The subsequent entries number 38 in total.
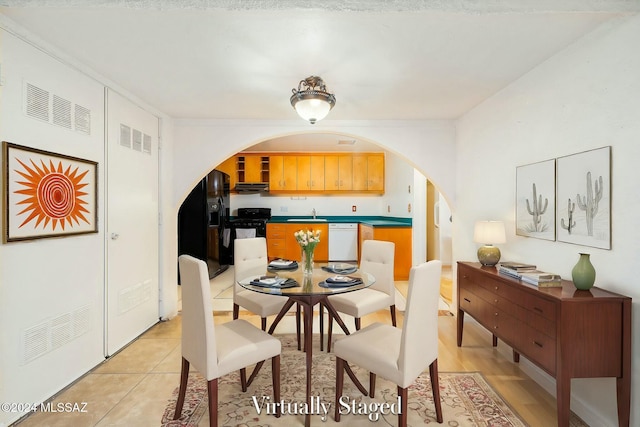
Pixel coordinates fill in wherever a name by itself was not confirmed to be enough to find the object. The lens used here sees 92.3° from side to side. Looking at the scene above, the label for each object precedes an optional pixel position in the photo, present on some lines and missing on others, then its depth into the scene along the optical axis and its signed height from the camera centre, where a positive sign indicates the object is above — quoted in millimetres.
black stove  6398 -294
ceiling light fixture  2266 +849
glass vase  2443 -386
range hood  6738 +592
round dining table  1967 -512
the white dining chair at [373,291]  2672 -744
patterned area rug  1910 -1284
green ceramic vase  1752 -342
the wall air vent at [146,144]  3259 +741
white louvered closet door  2752 -96
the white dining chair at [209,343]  1683 -782
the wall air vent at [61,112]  2168 +726
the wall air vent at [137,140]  3102 +742
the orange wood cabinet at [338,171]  6887 +950
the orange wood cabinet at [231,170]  6598 +940
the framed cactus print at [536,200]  2229 +112
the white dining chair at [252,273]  2672 -576
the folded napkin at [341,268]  2602 -481
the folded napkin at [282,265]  2763 -476
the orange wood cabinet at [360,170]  6879 +975
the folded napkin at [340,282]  2150 -491
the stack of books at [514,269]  2158 -397
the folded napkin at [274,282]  2149 -500
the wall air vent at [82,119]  2367 +730
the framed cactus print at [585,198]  1799 +104
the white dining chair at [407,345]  1638 -780
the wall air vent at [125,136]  2896 +739
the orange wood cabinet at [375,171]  6875 +953
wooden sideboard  1623 -669
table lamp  2627 -216
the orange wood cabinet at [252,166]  6875 +1056
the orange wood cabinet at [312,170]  6883 +969
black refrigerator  4898 -166
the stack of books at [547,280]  1884 -408
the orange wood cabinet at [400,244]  5227 -522
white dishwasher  6660 -577
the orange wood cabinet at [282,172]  6859 +917
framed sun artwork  1847 +123
